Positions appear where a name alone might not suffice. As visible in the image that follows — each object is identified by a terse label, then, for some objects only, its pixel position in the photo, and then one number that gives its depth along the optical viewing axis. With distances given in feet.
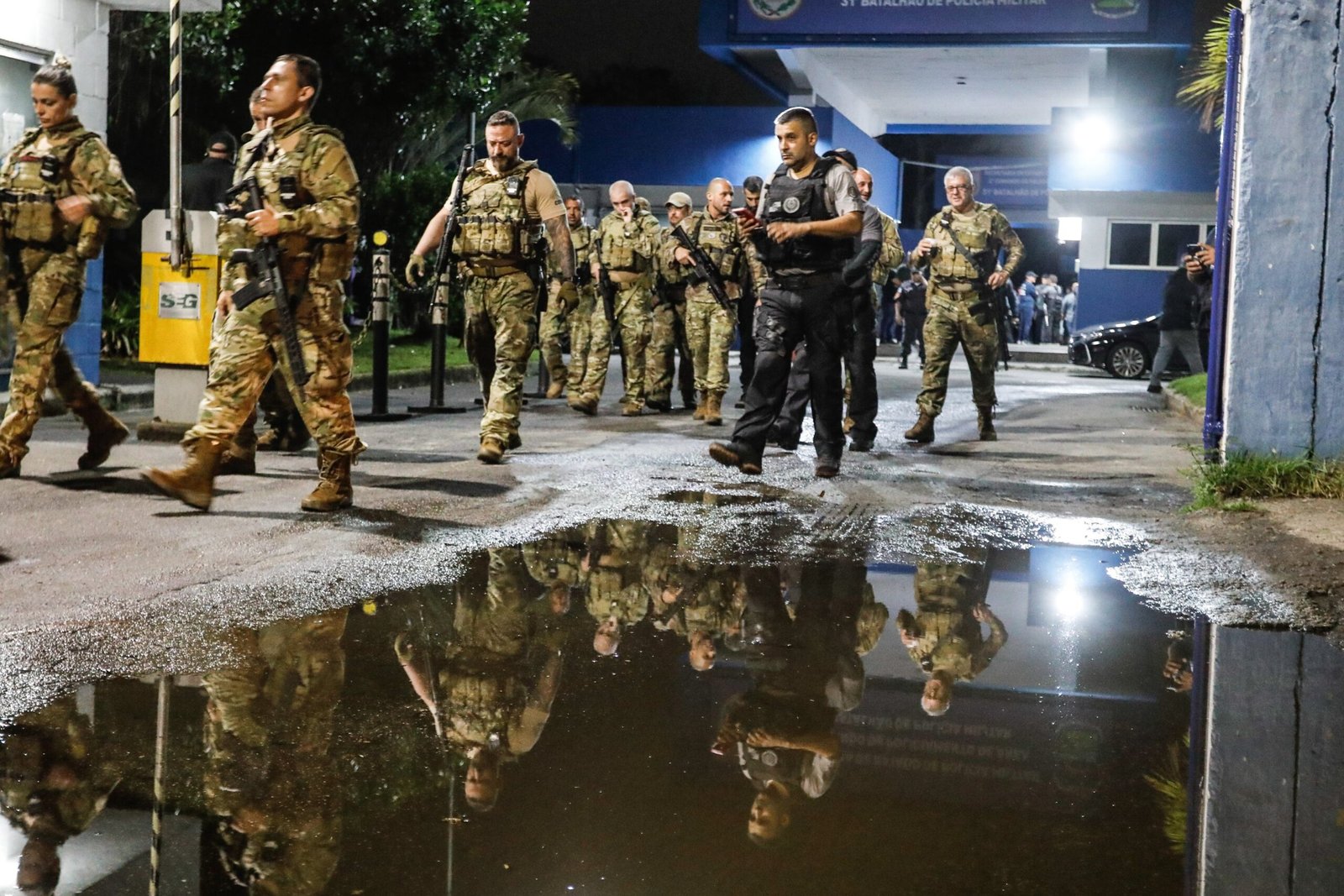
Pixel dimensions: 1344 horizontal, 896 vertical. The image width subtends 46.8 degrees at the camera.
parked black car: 85.97
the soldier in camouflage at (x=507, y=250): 30.91
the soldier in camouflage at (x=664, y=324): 46.65
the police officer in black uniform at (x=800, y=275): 28.84
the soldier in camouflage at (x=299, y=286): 22.75
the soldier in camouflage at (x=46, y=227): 25.93
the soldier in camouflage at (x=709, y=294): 43.60
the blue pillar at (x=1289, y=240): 26.04
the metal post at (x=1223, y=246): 27.43
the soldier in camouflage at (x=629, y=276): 47.11
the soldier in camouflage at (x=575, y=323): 50.39
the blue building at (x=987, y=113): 87.51
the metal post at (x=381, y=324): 40.88
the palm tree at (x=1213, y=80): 41.78
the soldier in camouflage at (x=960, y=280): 38.11
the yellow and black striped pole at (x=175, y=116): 28.17
